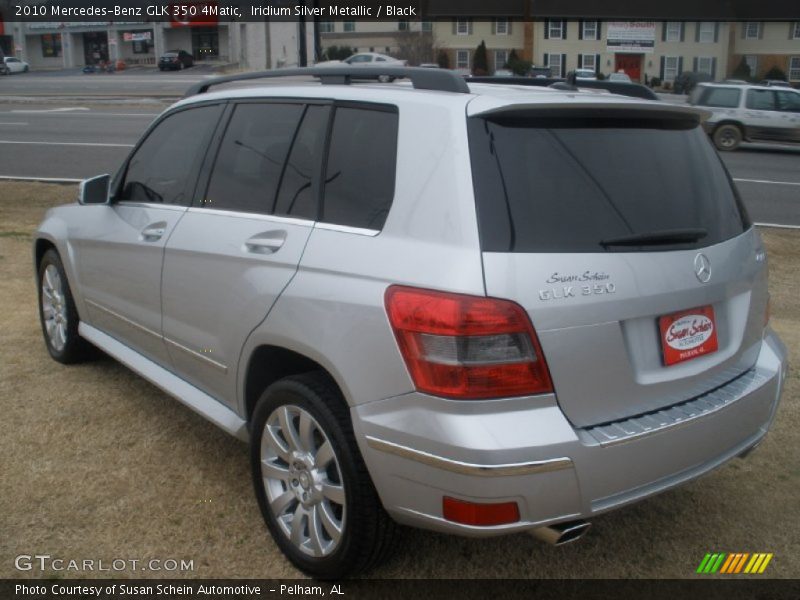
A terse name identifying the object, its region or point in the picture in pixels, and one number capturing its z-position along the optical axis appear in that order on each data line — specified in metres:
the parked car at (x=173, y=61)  61.56
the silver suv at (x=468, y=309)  2.68
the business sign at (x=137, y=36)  73.31
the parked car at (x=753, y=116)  20.55
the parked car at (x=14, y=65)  64.62
